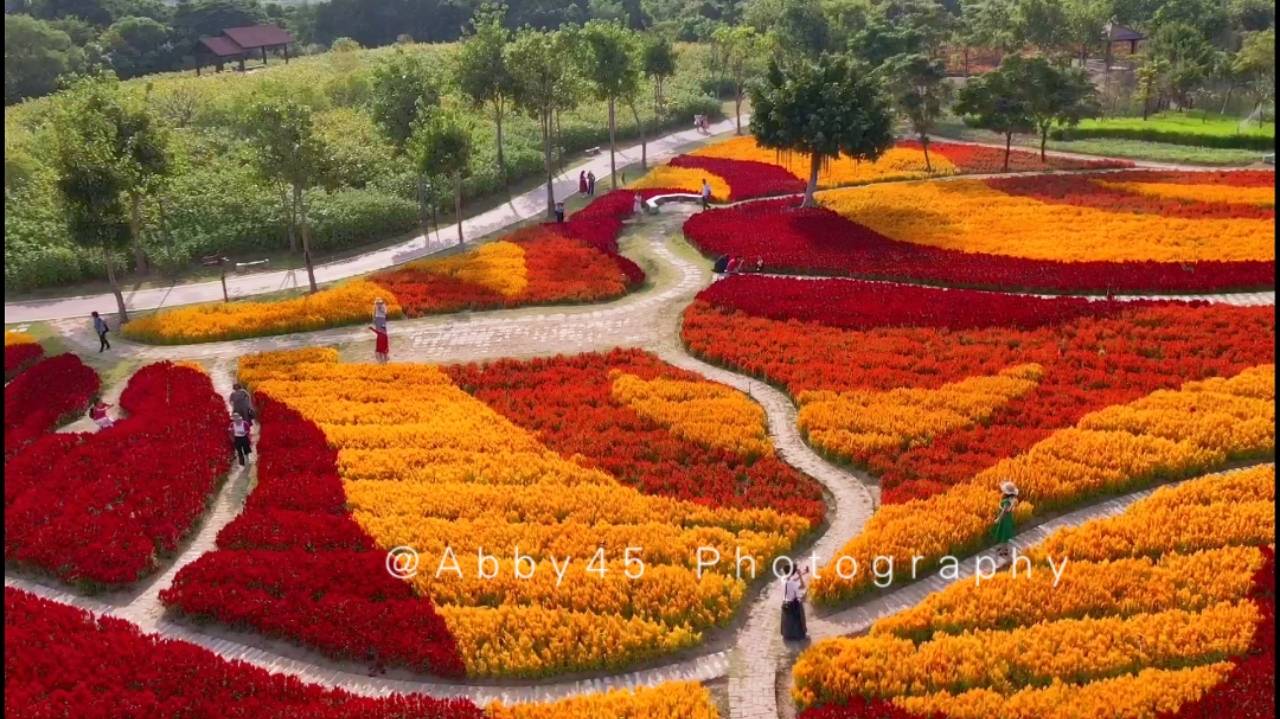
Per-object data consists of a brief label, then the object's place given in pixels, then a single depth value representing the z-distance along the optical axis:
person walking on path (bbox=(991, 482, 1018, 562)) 16.56
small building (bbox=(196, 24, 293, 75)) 81.38
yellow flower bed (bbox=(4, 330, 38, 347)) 29.77
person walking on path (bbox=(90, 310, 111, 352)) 29.09
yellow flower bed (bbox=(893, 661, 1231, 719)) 12.82
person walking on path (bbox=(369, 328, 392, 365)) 27.48
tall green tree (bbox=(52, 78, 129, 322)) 29.39
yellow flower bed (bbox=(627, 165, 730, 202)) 47.58
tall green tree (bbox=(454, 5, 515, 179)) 43.72
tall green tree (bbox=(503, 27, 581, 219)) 43.50
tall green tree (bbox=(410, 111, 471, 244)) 37.44
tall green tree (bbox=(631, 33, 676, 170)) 60.56
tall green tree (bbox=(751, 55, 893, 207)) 39.38
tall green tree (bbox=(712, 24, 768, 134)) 66.75
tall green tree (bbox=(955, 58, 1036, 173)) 47.28
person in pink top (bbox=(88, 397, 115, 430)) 23.39
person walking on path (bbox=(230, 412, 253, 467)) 21.69
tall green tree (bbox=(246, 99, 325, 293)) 33.31
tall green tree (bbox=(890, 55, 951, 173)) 50.34
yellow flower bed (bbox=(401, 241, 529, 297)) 33.34
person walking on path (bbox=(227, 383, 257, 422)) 22.30
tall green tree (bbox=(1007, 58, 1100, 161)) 46.16
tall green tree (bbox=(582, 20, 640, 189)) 48.91
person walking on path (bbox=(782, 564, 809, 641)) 15.01
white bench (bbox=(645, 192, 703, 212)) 45.47
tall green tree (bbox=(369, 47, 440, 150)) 42.56
